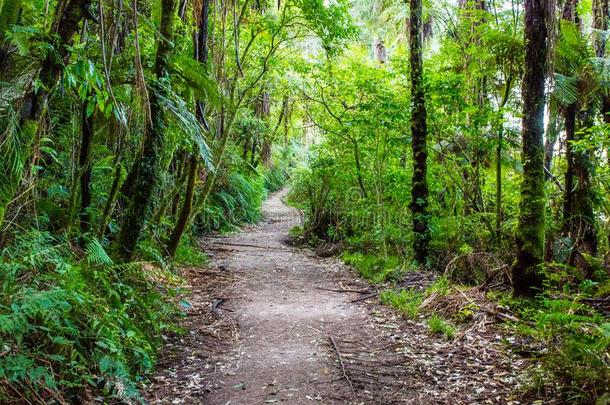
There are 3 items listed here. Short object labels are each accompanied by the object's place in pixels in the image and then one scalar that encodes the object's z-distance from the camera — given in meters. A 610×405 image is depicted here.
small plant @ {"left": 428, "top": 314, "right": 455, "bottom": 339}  5.26
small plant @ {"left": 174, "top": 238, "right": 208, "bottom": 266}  8.76
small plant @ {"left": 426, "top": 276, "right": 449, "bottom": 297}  6.43
